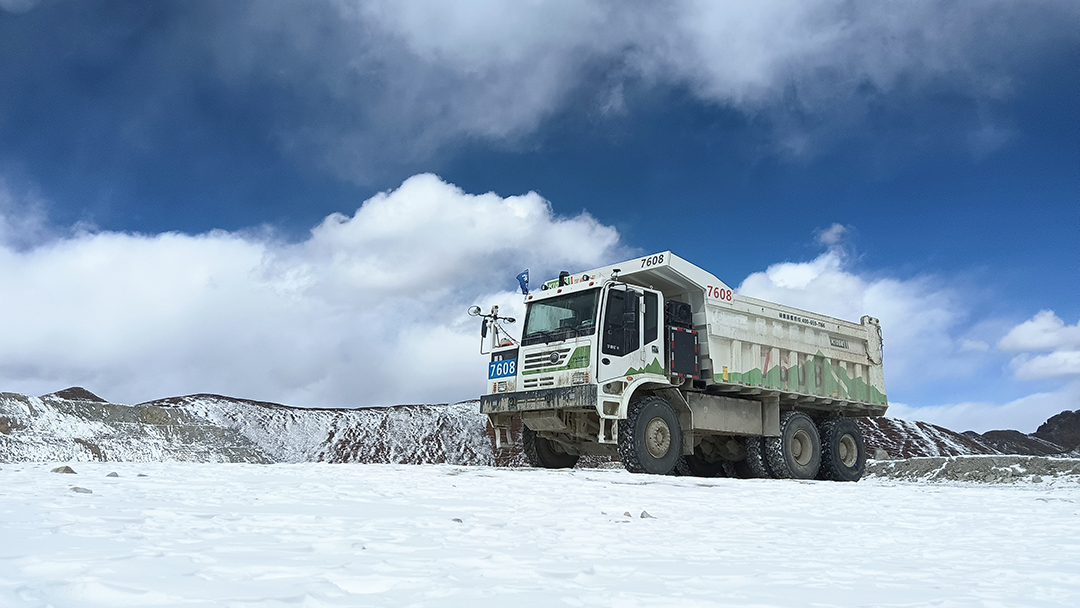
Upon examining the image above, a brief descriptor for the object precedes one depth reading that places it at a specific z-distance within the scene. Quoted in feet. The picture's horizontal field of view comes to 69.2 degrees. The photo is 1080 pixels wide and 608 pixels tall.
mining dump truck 39.06
